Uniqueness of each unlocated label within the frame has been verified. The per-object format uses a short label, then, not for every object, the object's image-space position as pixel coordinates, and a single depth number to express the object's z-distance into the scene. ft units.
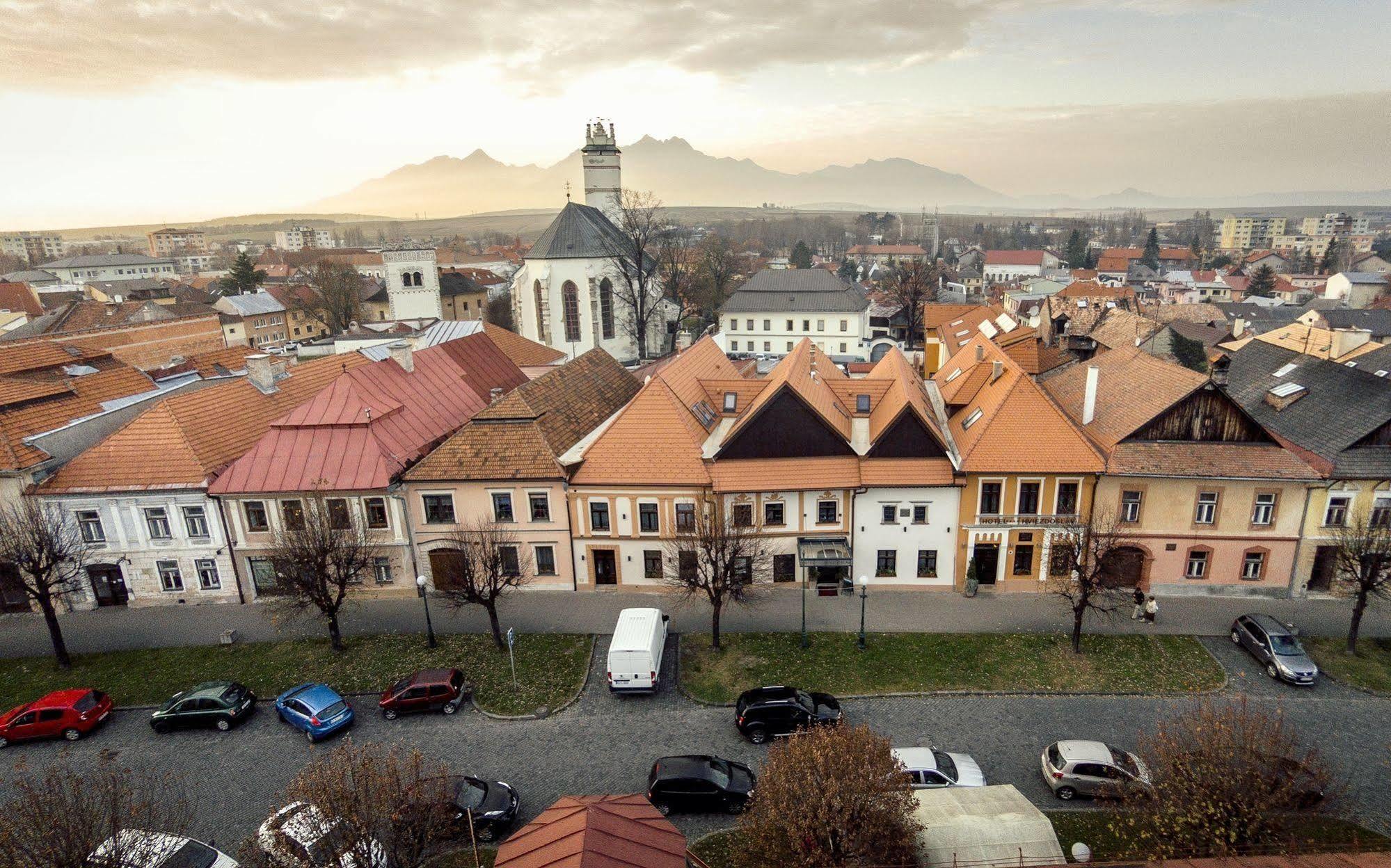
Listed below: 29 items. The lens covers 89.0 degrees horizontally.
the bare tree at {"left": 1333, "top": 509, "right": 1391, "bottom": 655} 80.84
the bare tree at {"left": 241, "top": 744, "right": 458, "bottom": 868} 44.68
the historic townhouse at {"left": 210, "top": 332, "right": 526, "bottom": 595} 97.91
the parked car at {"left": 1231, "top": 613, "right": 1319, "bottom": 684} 78.69
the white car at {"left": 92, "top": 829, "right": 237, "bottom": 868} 44.68
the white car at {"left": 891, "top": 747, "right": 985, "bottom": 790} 63.10
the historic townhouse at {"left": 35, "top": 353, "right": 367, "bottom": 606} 98.02
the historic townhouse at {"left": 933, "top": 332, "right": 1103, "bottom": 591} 95.66
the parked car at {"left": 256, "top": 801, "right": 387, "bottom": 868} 44.09
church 221.87
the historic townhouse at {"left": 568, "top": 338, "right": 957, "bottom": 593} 97.40
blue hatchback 73.97
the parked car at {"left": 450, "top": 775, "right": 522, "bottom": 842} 61.36
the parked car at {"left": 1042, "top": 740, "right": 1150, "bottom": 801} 62.85
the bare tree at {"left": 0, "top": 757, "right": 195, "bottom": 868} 42.96
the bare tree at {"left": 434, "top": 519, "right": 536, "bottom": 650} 86.43
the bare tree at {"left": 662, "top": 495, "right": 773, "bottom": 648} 86.12
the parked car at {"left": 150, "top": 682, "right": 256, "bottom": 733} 75.92
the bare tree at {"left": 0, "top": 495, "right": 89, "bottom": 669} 85.15
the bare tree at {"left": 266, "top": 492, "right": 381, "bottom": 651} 85.35
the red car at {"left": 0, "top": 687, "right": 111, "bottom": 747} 75.15
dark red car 77.41
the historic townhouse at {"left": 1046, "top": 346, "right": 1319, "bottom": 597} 93.40
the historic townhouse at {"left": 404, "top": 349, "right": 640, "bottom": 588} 98.43
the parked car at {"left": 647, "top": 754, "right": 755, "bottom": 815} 63.52
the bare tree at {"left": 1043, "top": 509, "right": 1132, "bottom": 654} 83.25
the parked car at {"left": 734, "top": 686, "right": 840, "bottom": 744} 72.08
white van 78.43
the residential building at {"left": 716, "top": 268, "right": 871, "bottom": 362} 248.73
